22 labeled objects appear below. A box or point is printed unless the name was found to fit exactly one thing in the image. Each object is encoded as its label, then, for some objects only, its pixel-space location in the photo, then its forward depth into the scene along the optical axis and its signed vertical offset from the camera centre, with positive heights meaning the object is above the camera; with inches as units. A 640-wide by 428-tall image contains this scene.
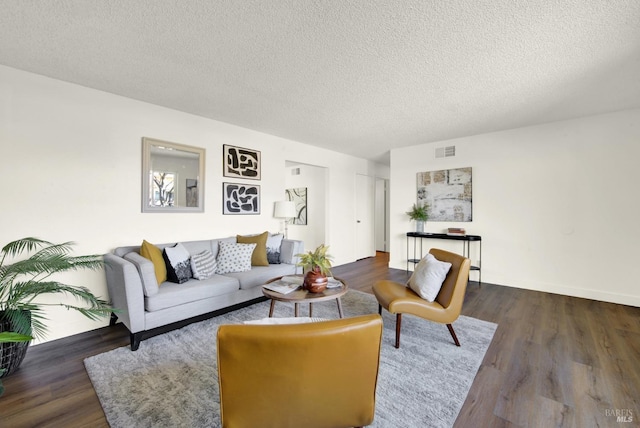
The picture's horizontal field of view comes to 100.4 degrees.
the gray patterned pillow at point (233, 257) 126.6 -20.8
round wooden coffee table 88.3 -27.4
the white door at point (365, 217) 248.4 -1.5
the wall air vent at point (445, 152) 186.4 +45.5
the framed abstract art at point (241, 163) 151.3 +31.0
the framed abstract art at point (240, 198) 151.3 +9.8
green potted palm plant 74.1 -22.0
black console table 172.1 -16.1
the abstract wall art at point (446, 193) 181.2 +15.9
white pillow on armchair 95.4 -23.0
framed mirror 122.0 +18.3
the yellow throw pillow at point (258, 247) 139.3 -17.0
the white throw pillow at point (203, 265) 113.6 -22.1
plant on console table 193.0 +0.5
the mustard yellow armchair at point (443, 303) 90.5 -30.1
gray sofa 89.0 -29.9
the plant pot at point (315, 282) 94.7 -23.9
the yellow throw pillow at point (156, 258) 103.8 -17.4
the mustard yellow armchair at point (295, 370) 36.1 -22.1
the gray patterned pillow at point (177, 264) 108.0 -20.5
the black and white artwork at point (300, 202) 247.0 +12.2
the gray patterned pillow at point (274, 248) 145.0 -18.3
